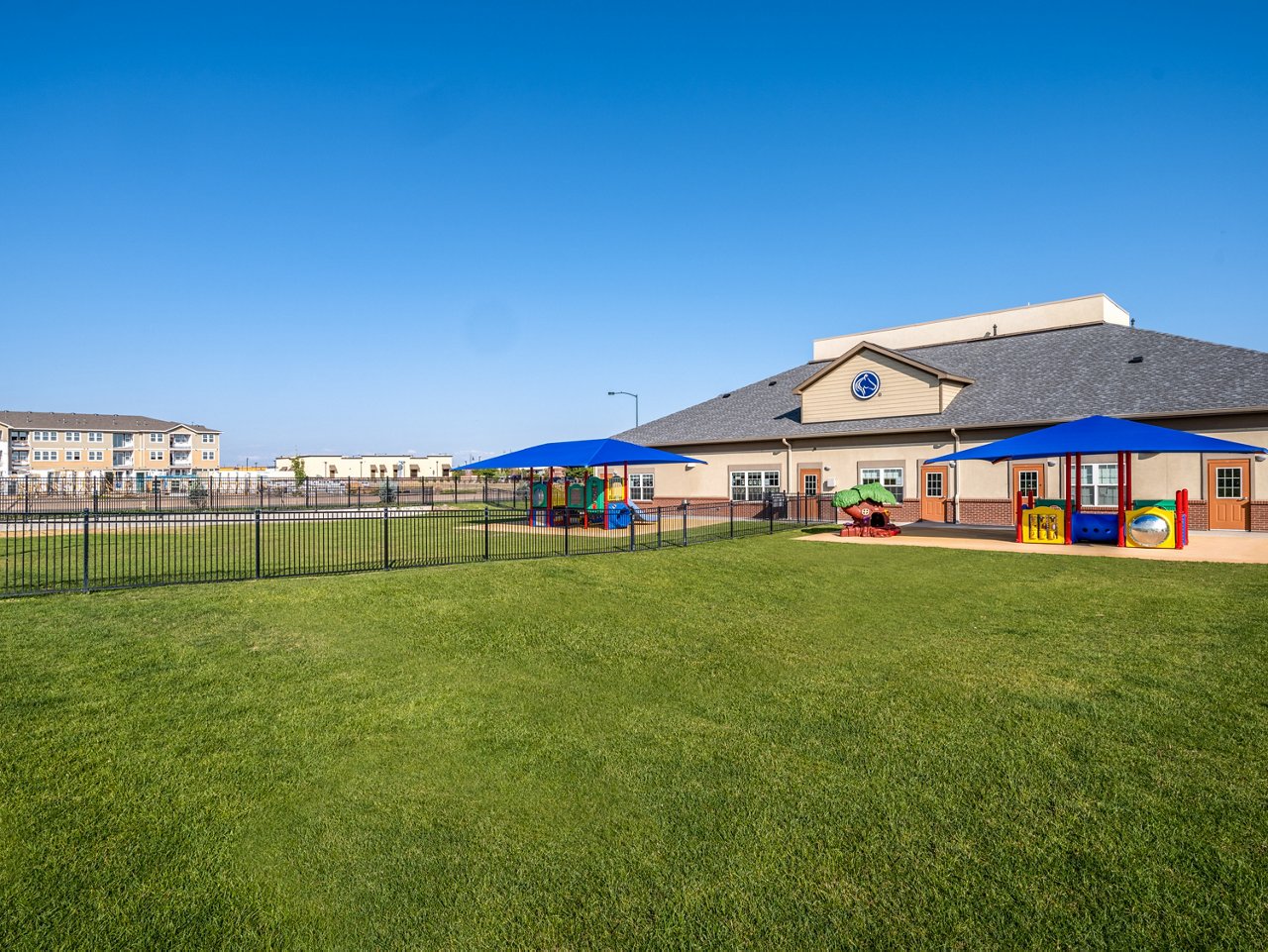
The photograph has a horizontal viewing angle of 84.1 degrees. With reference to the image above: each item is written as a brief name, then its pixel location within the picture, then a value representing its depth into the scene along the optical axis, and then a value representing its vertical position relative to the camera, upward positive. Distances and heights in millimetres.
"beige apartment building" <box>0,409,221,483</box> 89812 +5860
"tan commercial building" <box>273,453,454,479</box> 129625 +3626
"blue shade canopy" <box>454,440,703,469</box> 24344 +934
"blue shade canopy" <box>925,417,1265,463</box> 17516 +851
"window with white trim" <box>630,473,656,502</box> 35750 -326
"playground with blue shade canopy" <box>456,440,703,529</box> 24578 -70
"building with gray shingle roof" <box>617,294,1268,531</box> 21859 +2295
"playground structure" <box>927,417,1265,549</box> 17547 -655
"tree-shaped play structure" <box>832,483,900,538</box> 21453 -849
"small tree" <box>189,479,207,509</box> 36094 -542
